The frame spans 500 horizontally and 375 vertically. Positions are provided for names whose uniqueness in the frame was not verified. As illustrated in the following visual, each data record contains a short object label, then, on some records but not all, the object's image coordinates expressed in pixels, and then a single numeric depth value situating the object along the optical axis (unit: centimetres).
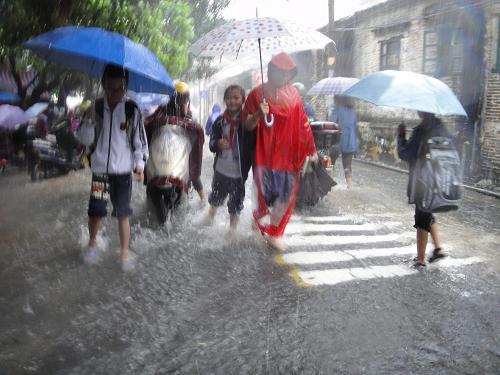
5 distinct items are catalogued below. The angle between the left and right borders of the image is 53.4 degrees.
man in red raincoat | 516
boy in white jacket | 449
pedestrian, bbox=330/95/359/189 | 927
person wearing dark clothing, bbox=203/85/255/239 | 547
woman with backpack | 468
